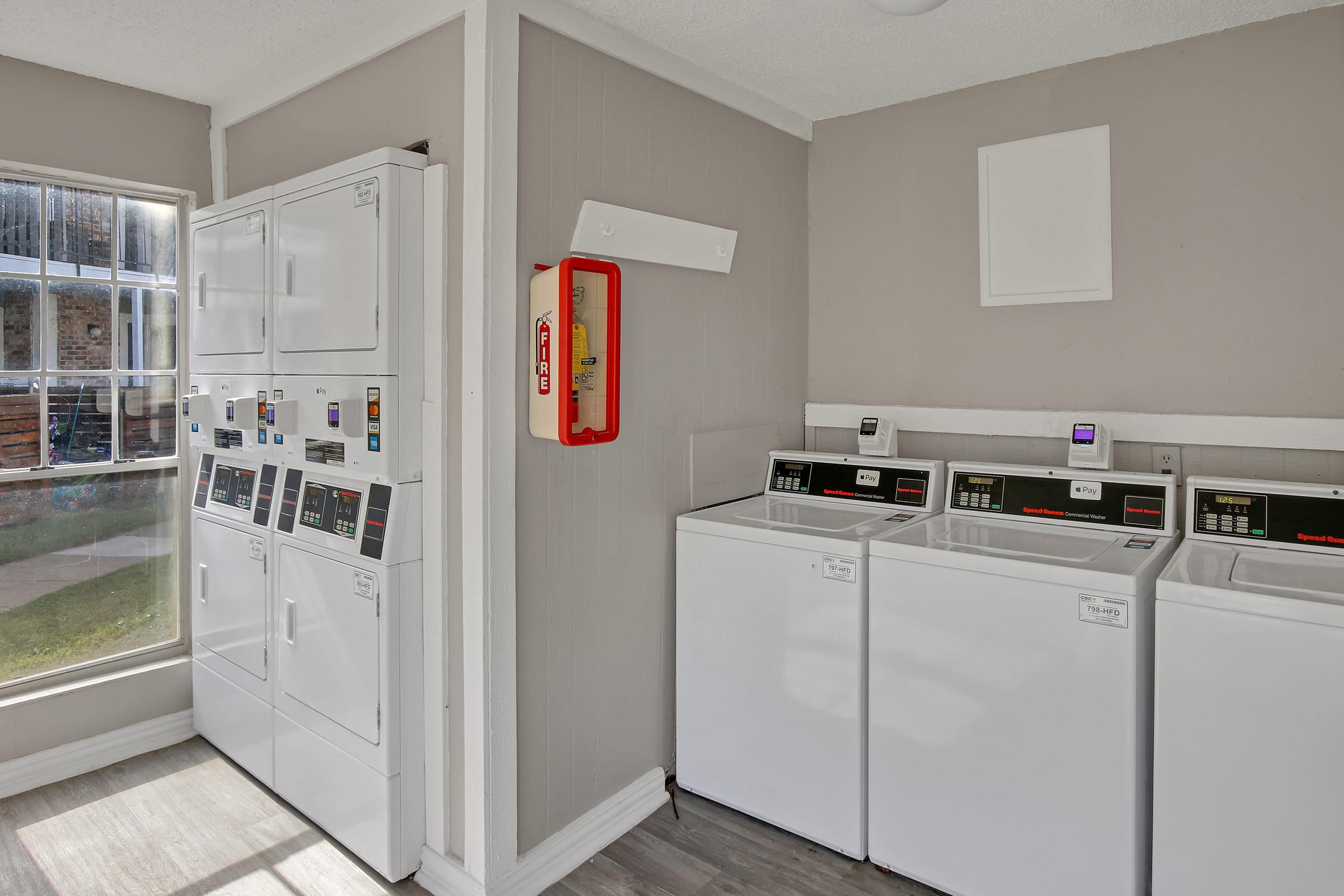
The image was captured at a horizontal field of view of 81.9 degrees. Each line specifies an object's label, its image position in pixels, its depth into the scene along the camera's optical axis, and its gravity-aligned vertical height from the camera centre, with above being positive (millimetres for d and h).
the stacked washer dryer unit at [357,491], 2119 -170
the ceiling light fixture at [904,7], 2045 +1138
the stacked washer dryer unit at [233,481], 2551 -172
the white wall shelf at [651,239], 2266 +621
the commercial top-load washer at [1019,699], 1816 -669
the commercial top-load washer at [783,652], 2236 -672
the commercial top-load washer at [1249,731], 1582 -632
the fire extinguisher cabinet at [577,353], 2016 +219
